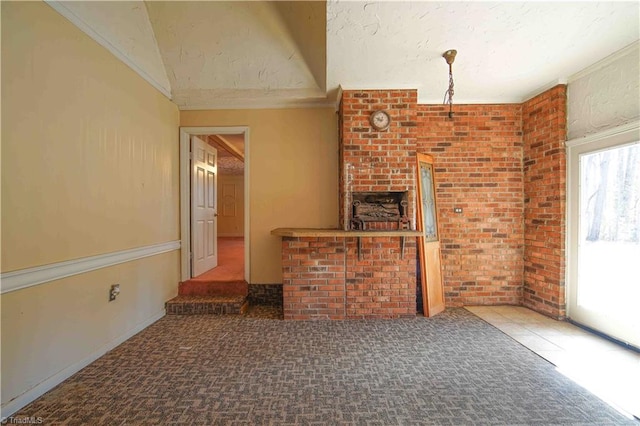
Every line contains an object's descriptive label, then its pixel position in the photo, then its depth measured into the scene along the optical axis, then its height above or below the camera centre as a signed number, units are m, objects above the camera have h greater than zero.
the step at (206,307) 3.09 -1.15
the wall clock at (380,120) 3.03 +1.12
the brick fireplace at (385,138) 3.05 +0.91
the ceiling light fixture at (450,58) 2.45 +1.54
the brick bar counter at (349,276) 3.00 -0.76
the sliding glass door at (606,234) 2.33 -0.23
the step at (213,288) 3.40 -1.01
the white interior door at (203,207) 3.60 +0.11
